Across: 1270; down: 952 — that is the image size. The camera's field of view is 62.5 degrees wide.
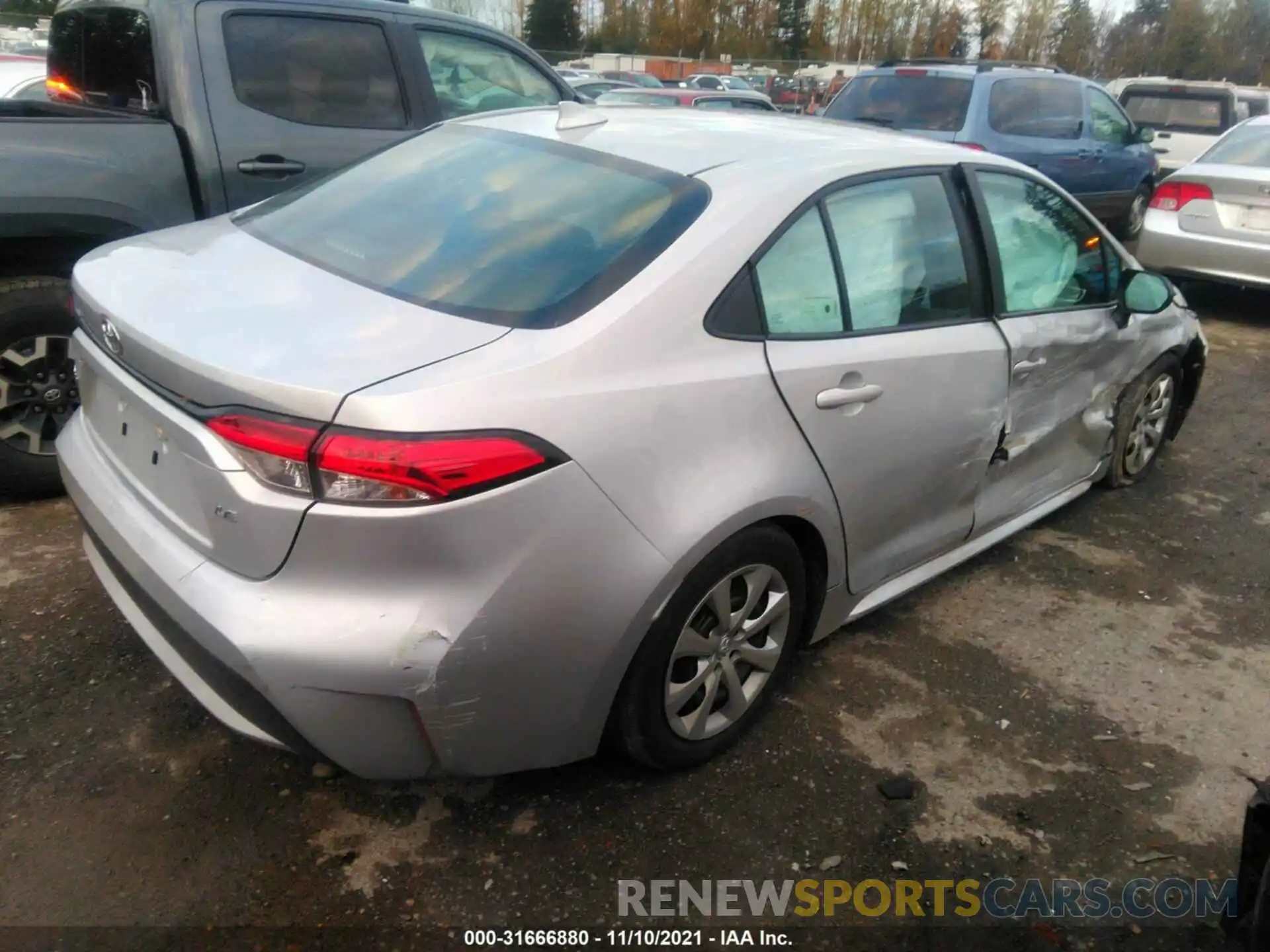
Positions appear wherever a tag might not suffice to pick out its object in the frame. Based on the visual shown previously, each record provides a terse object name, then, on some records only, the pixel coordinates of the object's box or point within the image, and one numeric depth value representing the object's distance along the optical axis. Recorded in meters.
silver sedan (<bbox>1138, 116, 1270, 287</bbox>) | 7.32
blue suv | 8.33
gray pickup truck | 3.74
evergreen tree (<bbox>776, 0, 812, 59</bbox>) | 55.50
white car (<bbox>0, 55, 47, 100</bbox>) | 7.60
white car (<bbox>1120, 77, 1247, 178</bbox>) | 13.87
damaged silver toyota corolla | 2.04
